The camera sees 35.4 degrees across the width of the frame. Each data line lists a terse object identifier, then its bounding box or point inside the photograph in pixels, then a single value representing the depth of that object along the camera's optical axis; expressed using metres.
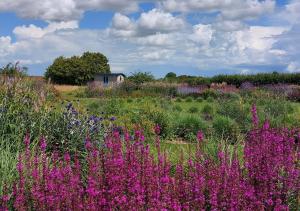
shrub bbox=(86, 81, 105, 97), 35.51
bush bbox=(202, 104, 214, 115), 19.16
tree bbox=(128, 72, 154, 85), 43.91
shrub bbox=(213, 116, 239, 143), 12.67
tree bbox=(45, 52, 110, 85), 68.19
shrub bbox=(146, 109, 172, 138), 12.84
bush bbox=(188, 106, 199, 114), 20.43
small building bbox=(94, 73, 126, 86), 68.38
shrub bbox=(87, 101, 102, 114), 18.87
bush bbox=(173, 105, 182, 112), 20.51
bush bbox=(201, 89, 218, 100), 32.42
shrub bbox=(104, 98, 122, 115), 16.39
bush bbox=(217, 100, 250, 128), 14.76
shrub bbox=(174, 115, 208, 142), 13.13
